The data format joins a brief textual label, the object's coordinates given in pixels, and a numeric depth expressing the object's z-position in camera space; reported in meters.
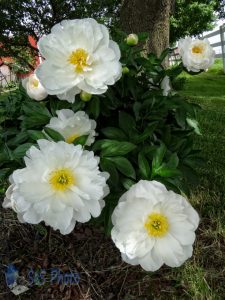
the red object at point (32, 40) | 11.24
